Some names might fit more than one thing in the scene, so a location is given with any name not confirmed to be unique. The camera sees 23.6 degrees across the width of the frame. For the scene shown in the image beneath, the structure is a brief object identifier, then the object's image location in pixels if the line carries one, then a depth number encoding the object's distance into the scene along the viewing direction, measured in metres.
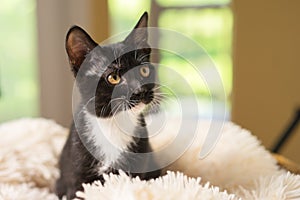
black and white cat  0.56
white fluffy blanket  0.53
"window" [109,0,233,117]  1.42
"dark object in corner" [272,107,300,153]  1.03
